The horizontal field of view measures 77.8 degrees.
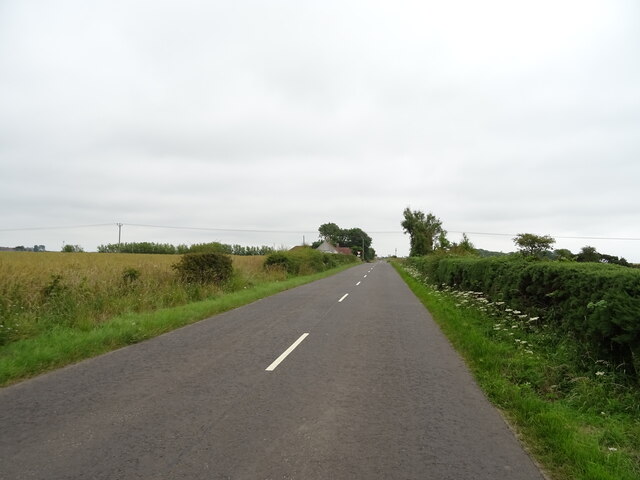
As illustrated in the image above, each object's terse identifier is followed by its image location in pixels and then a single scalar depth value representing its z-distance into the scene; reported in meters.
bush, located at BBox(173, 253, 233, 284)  16.81
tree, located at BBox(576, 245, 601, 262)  17.88
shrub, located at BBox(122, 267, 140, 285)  13.69
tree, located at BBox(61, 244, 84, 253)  60.91
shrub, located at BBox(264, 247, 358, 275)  30.54
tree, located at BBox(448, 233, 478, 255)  27.68
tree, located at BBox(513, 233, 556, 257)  22.92
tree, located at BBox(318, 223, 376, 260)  165.62
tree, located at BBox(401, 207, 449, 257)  63.10
